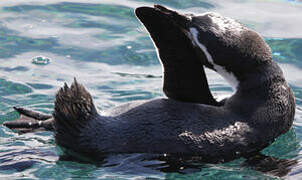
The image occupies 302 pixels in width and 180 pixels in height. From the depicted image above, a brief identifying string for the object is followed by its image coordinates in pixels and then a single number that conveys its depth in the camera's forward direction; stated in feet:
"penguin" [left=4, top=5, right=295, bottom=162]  30.83
